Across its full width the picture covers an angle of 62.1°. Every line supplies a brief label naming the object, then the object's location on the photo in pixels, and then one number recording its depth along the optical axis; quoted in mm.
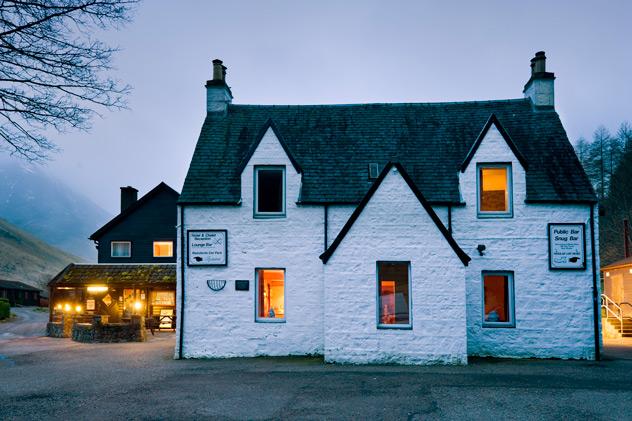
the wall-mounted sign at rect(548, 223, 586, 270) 15481
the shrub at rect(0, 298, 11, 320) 41438
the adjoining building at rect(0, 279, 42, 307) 68562
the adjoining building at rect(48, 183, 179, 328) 28203
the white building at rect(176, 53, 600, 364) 14289
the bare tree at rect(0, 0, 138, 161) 10980
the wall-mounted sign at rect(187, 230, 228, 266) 15969
